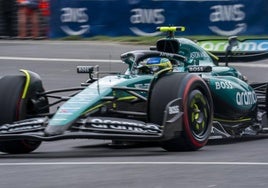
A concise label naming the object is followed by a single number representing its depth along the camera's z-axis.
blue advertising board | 48.91
